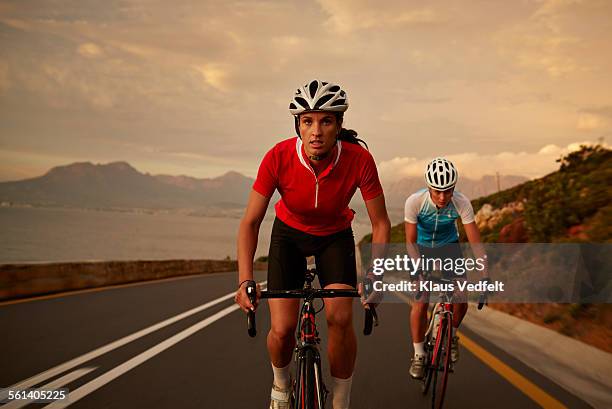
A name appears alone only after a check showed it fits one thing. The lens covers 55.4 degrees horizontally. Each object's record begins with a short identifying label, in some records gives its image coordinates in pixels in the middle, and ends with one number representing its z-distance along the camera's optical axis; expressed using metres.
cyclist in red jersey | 3.54
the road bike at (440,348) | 4.96
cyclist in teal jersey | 5.17
